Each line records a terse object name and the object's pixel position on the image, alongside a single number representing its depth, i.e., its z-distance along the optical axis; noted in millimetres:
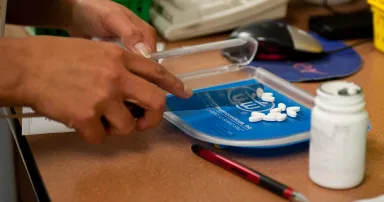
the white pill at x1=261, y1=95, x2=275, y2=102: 948
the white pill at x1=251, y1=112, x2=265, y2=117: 913
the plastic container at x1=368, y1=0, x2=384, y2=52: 1112
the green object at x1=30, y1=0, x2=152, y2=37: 1226
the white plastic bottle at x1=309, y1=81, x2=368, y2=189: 785
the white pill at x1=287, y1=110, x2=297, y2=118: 910
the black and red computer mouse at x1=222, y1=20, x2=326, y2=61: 1097
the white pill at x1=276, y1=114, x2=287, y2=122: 903
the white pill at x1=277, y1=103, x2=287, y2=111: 924
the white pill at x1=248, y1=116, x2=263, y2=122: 906
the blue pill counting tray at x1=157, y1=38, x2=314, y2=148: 877
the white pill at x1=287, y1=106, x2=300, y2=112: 918
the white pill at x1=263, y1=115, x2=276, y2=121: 905
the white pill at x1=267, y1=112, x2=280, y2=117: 908
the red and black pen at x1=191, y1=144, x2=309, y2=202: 803
